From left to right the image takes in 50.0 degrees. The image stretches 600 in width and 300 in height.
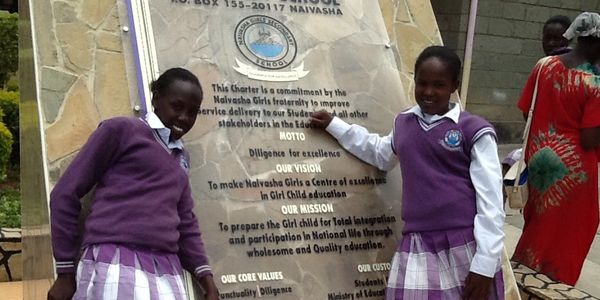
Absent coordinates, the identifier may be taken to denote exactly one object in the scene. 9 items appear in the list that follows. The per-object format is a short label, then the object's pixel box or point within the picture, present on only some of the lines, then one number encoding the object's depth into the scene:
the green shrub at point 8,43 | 7.27
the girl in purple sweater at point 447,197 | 2.49
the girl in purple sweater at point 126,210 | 2.16
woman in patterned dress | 3.66
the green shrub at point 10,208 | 5.18
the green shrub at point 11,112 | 6.75
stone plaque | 2.74
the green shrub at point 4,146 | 5.94
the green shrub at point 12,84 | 7.65
